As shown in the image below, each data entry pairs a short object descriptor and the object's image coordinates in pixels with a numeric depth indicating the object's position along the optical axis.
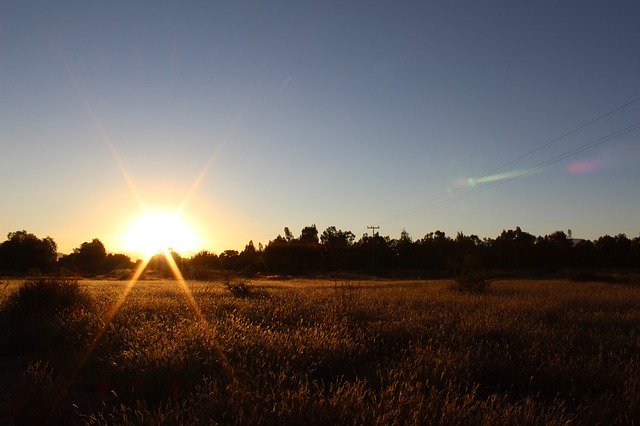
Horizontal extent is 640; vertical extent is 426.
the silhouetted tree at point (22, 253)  80.25
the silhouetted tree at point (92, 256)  114.75
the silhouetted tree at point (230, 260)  112.47
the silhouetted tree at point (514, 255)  89.62
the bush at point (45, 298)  12.14
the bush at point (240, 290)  19.30
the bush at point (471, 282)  24.08
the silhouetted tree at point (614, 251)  88.75
